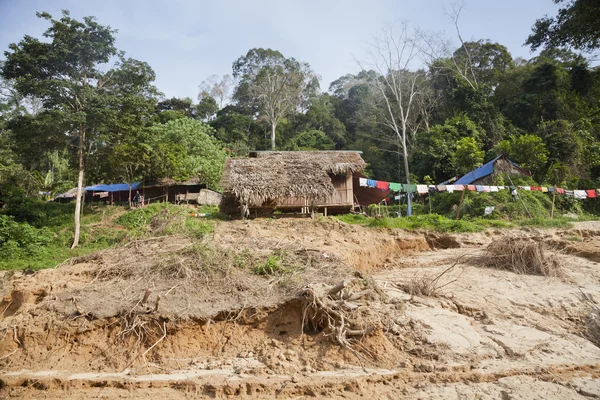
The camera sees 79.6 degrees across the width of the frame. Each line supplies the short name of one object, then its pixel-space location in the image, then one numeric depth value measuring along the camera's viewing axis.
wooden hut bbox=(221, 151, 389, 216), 13.59
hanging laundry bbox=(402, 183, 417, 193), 15.65
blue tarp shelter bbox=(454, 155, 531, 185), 19.58
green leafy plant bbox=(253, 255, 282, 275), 6.16
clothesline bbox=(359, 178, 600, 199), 15.64
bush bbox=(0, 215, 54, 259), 12.15
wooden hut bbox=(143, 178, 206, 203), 24.13
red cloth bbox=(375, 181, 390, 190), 15.63
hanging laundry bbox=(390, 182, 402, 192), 15.50
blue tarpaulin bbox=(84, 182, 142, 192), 28.44
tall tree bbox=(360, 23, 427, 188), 30.02
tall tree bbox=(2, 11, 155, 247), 14.31
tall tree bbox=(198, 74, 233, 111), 39.78
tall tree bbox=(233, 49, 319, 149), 34.75
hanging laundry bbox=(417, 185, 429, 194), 15.62
